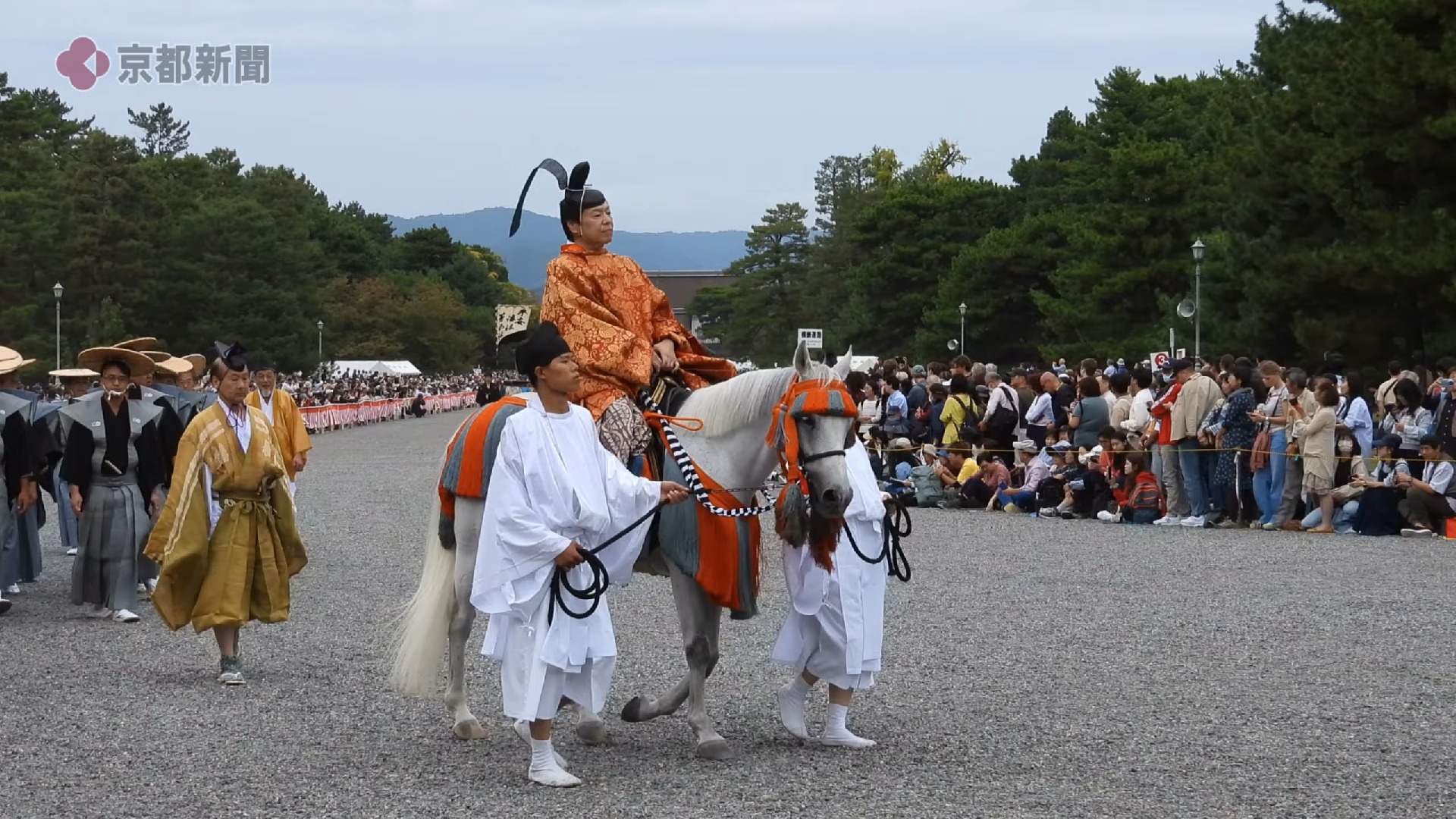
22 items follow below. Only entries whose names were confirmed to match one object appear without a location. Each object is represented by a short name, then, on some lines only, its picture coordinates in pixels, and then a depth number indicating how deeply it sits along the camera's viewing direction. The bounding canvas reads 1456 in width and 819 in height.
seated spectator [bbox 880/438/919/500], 22.08
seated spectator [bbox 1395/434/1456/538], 15.84
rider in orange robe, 7.76
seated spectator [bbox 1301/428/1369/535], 16.58
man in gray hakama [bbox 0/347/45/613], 11.98
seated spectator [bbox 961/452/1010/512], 20.97
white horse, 6.72
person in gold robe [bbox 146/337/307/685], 9.19
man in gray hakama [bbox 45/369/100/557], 12.69
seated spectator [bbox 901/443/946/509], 21.59
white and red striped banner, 51.72
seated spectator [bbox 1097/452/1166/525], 18.75
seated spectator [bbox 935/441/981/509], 21.48
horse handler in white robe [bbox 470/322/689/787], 6.65
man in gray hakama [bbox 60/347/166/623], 11.72
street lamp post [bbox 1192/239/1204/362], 33.16
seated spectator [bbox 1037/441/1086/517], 19.78
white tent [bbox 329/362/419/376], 88.25
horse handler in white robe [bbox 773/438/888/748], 7.28
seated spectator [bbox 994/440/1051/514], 20.30
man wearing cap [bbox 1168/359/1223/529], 17.83
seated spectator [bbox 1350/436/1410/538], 16.38
